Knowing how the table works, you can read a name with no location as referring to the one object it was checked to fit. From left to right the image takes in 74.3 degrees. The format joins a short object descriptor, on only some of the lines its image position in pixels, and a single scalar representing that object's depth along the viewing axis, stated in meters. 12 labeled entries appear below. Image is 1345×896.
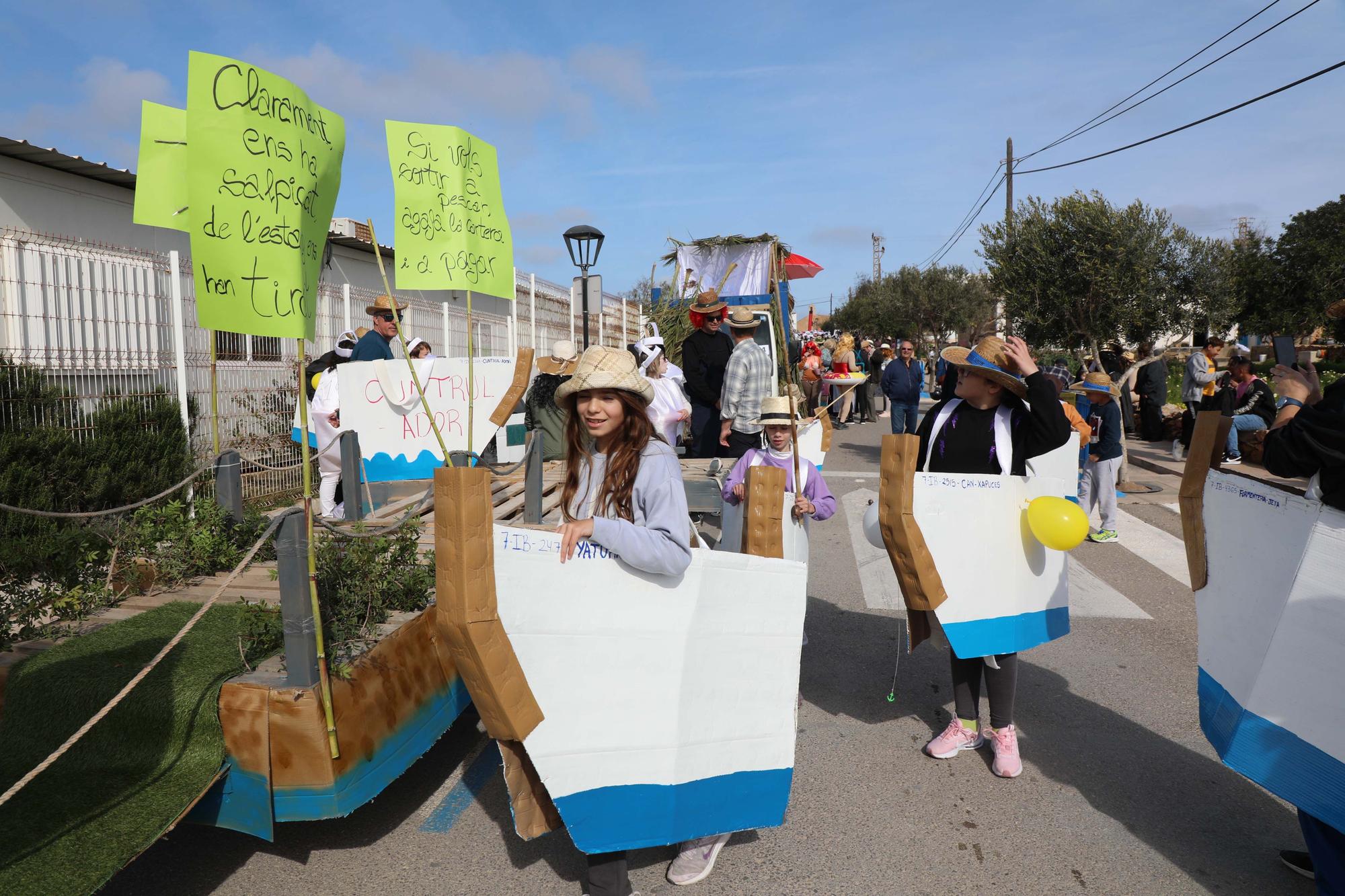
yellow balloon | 3.51
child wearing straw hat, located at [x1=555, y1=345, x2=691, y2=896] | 2.56
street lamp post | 12.94
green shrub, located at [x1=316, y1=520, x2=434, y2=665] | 3.21
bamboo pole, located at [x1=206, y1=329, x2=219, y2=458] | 3.56
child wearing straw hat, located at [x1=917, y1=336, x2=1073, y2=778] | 3.52
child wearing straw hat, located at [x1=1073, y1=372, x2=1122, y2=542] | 8.25
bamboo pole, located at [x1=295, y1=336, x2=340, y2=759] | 2.72
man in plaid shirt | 6.69
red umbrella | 18.75
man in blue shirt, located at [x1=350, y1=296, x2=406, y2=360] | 7.22
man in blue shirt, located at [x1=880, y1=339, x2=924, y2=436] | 13.87
